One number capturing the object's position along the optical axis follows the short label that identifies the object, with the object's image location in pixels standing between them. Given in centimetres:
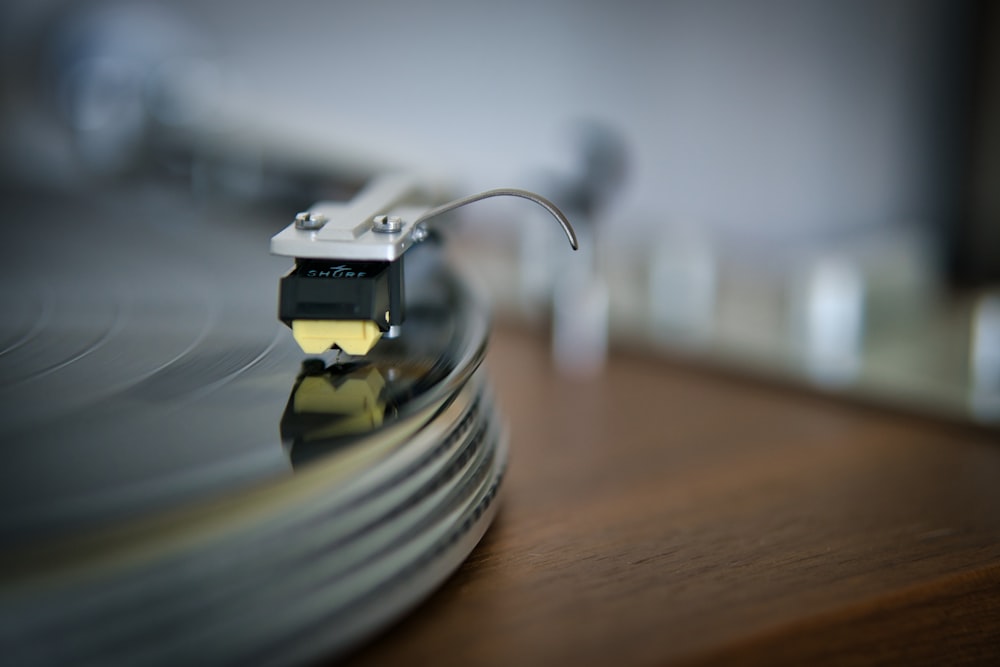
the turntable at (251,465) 25
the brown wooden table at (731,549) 31
